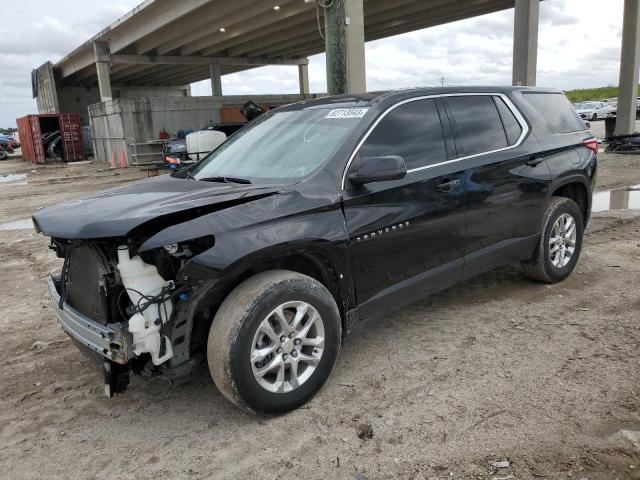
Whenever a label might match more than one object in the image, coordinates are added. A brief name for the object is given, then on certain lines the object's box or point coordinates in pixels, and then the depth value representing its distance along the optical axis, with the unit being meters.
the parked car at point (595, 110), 38.09
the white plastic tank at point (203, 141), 8.69
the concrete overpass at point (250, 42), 13.48
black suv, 2.71
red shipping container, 27.28
